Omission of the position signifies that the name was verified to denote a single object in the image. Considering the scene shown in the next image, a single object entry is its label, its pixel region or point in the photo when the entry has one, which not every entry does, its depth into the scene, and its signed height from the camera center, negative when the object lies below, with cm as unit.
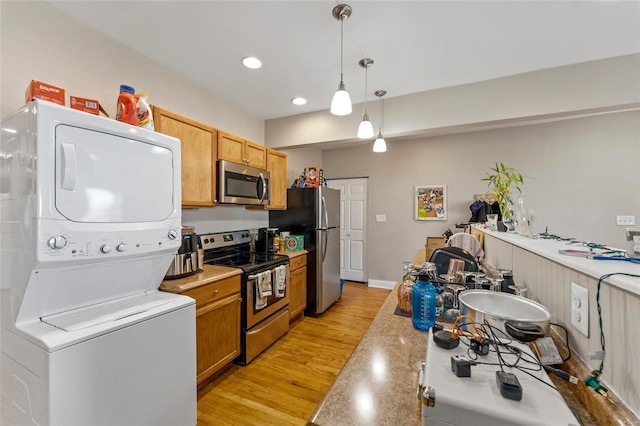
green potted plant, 208 +16
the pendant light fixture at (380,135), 258 +77
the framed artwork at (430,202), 423 +19
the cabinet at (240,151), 255 +66
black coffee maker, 306 -33
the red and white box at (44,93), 130 +60
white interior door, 487 -27
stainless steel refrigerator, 338 -22
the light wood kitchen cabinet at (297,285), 305 -87
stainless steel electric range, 229 -70
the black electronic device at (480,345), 69 -35
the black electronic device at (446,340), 72 -35
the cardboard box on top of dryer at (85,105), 143 +60
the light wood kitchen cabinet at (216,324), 190 -86
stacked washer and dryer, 108 -31
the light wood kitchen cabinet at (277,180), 324 +42
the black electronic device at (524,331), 74 -33
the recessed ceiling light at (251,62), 218 +128
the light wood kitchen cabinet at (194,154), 208 +52
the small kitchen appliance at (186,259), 189 -34
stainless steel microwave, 248 +30
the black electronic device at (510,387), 54 -36
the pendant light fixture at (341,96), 161 +73
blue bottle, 108 -38
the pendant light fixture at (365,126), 209 +69
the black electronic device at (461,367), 61 -36
